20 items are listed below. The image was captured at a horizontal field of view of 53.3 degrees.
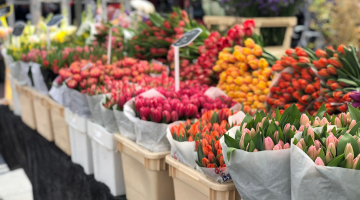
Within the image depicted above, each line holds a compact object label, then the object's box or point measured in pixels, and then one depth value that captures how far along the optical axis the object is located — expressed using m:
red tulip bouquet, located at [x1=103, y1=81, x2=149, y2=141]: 1.42
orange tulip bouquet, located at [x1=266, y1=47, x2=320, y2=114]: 1.40
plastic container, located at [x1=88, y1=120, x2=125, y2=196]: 1.58
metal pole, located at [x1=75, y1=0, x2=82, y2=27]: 3.69
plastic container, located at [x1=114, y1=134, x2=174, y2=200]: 1.27
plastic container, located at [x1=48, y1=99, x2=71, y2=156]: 2.10
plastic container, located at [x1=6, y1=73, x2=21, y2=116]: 2.99
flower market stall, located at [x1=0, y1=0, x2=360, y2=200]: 0.81
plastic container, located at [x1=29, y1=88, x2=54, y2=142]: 2.34
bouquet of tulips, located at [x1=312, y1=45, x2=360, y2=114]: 1.26
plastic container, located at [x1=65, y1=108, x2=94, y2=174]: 1.85
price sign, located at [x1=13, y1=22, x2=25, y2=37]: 2.88
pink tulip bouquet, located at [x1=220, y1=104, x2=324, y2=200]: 0.79
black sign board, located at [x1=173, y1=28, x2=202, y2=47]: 1.60
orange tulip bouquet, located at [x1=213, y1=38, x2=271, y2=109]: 1.60
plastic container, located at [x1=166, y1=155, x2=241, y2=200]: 0.97
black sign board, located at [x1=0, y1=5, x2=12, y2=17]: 2.81
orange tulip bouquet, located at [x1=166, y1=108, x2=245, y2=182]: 0.97
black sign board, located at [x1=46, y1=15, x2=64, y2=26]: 2.53
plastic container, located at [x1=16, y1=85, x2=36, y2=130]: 2.64
